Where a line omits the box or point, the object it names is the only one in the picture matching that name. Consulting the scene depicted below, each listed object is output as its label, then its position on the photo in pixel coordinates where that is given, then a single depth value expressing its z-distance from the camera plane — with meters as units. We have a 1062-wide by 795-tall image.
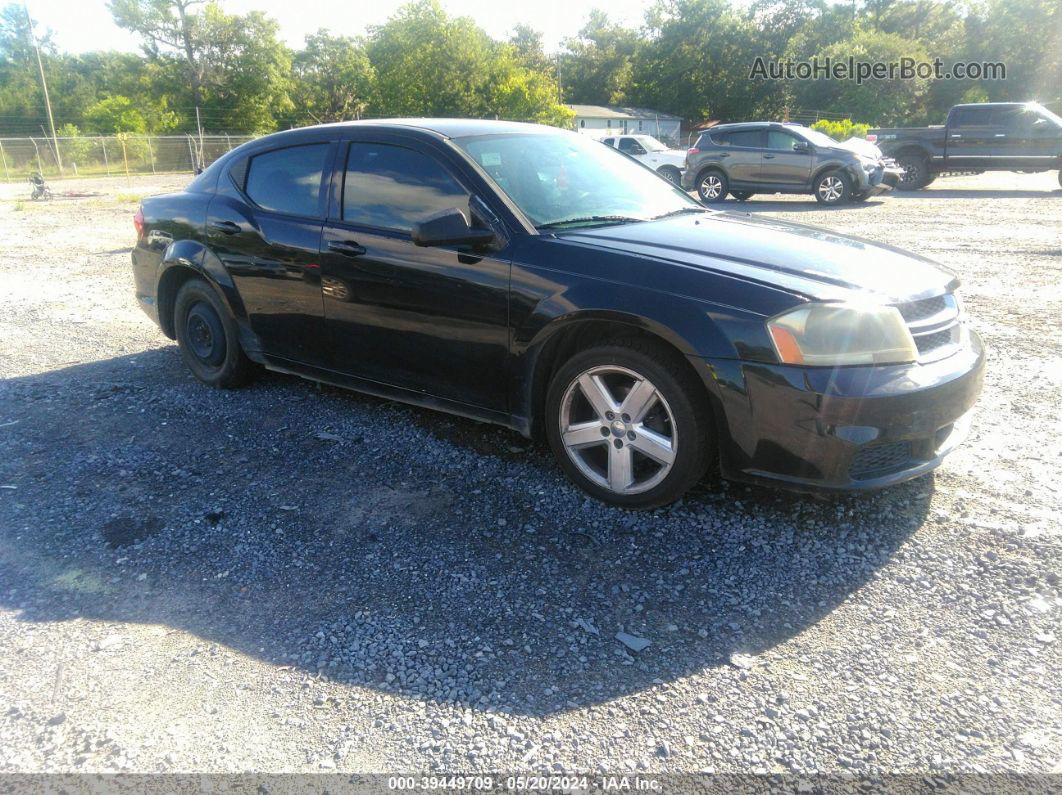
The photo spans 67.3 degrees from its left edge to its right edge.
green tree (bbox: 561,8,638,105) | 78.56
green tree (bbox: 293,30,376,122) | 62.56
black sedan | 3.06
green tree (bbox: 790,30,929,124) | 57.91
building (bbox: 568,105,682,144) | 62.59
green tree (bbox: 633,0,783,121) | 66.12
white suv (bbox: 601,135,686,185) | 22.98
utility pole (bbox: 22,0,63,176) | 36.47
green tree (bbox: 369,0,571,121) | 53.50
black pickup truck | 18.72
